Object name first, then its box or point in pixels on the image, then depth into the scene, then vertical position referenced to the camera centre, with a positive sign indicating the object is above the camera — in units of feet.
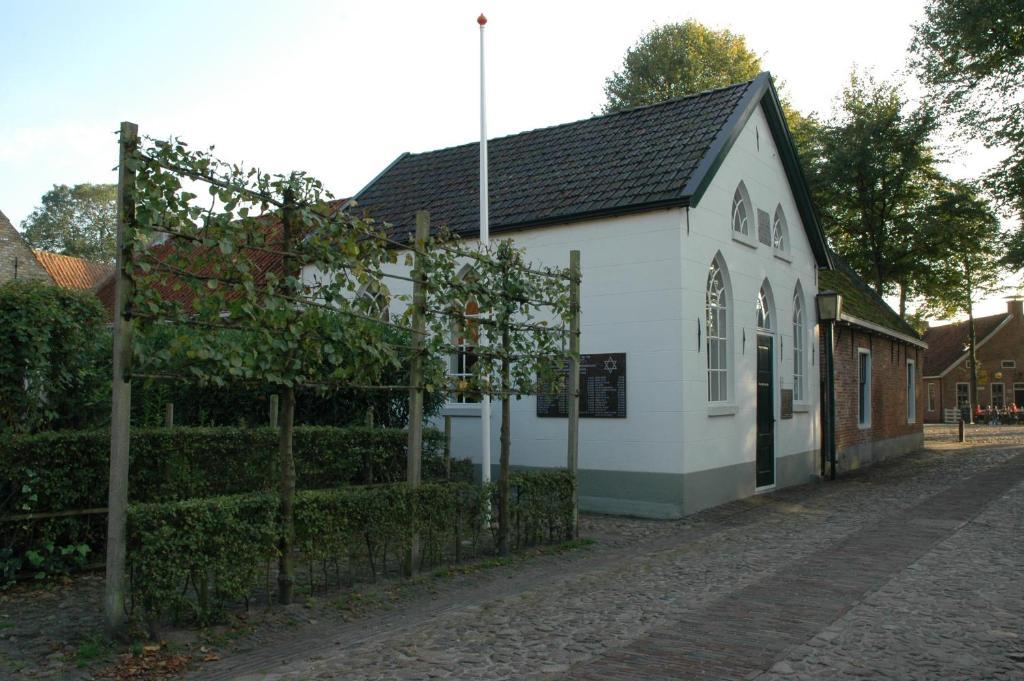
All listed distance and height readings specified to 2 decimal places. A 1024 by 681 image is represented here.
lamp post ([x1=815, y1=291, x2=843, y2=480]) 58.75 +2.46
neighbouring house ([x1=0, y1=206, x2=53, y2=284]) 93.09 +14.92
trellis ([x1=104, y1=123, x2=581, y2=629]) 19.42 +2.58
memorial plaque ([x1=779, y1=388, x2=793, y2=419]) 53.88 -0.59
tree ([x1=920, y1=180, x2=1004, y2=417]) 109.70 +19.21
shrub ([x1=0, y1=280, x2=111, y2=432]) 26.08 +1.40
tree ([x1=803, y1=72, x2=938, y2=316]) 112.57 +27.67
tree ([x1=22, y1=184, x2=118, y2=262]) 204.74 +40.38
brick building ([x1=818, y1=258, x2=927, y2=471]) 65.62 +1.46
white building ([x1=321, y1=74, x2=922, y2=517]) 41.96 +6.15
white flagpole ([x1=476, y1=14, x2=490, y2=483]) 35.96 +6.54
